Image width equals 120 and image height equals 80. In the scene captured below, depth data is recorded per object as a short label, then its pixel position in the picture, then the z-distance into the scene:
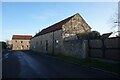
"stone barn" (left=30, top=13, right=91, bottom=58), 13.65
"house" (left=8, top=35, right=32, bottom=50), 39.85
